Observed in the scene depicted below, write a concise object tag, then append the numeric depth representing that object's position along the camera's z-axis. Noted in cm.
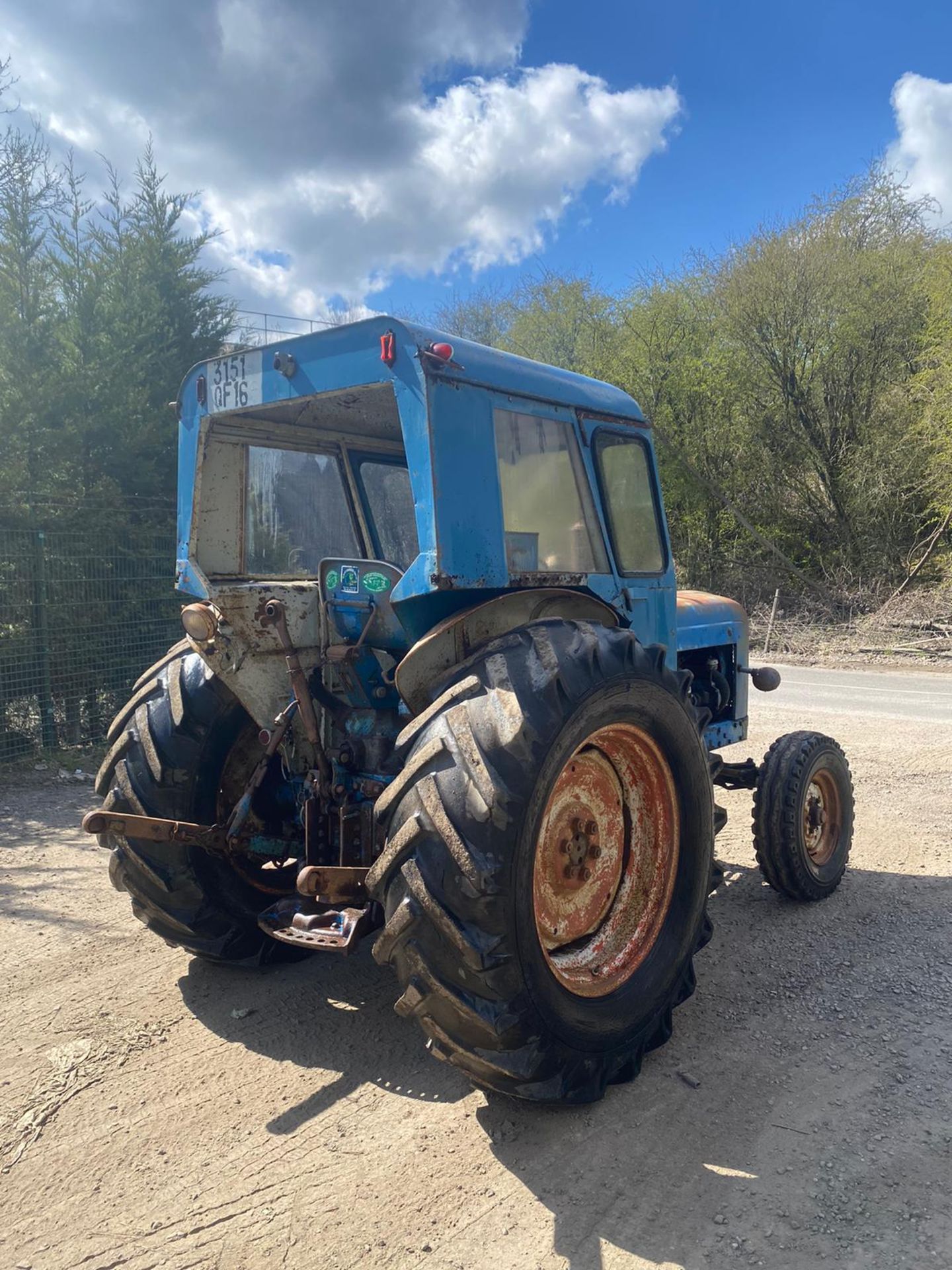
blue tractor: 241
